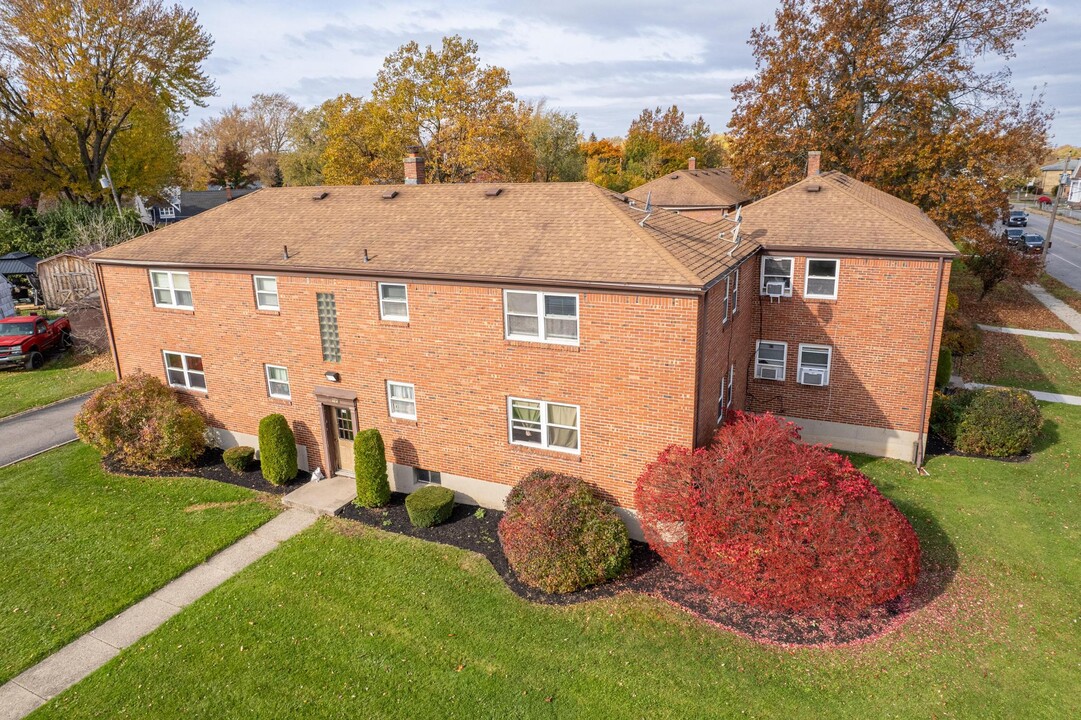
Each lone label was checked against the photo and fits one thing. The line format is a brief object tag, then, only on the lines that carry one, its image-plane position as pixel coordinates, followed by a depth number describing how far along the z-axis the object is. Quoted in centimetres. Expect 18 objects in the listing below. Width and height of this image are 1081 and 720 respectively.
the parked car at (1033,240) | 4500
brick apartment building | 1289
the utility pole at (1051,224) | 4291
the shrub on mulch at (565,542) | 1198
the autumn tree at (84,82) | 3572
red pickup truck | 2681
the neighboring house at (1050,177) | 9200
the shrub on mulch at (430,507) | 1434
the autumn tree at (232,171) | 6475
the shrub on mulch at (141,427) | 1744
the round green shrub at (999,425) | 1719
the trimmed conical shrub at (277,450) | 1647
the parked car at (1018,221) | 5750
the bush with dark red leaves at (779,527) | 1073
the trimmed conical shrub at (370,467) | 1516
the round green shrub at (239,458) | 1750
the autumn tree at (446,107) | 3966
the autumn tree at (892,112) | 2897
